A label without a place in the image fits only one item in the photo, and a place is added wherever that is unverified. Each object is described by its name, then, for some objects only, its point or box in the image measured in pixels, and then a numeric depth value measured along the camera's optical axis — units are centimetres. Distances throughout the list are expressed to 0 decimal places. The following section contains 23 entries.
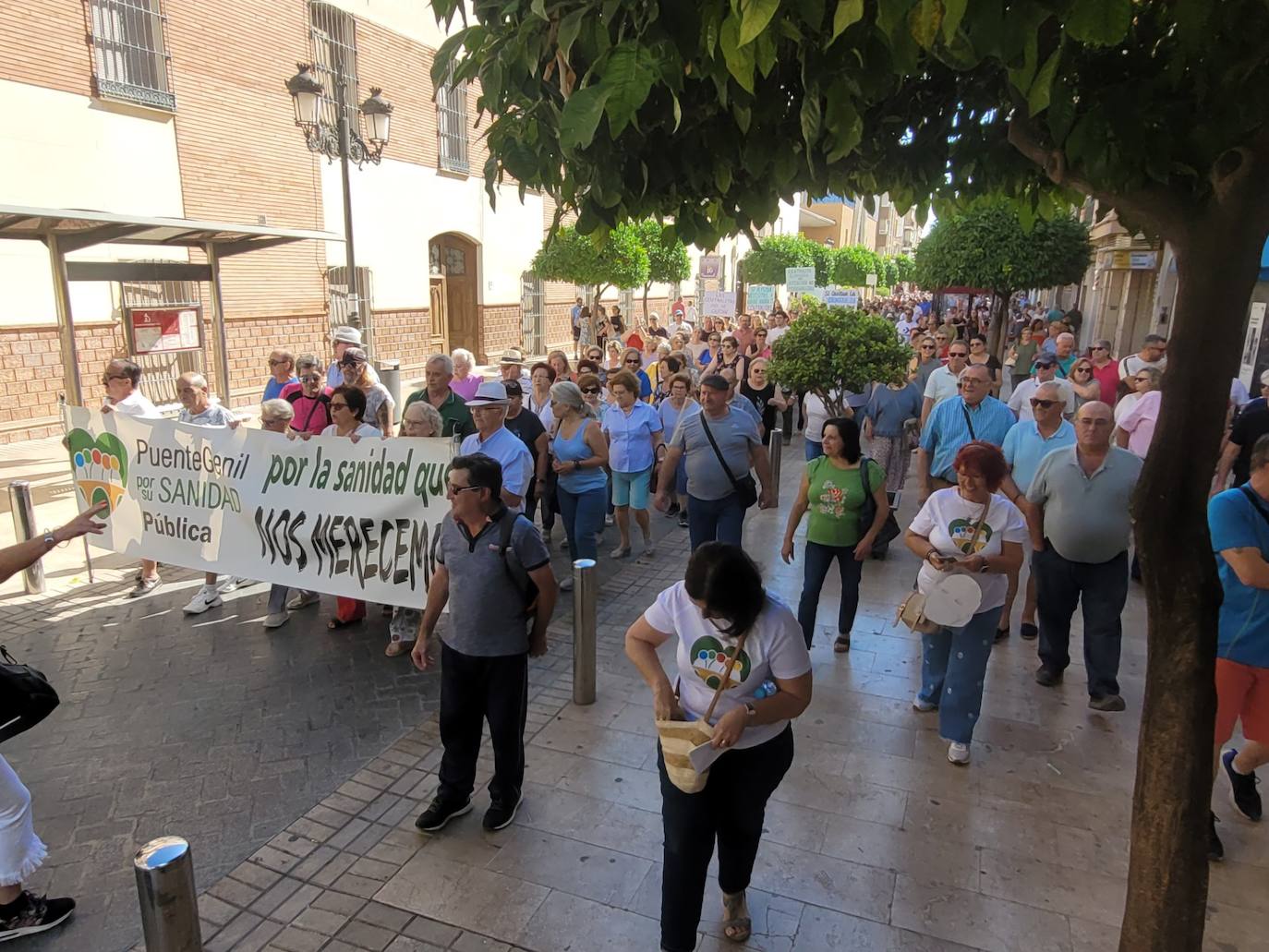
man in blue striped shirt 672
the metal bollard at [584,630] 549
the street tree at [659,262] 2470
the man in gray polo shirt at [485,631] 407
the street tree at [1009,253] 1878
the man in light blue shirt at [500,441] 588
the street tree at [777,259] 3712
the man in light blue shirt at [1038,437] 603
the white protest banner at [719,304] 1908
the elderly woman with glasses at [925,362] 1118
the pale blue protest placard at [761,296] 2142
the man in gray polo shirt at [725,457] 660
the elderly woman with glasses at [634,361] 1052
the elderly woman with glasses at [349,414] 625
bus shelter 917
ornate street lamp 1234
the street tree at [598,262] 2206
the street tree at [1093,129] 216
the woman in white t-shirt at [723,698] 299
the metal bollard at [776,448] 1033
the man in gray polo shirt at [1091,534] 520
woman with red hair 465
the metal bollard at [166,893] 284
